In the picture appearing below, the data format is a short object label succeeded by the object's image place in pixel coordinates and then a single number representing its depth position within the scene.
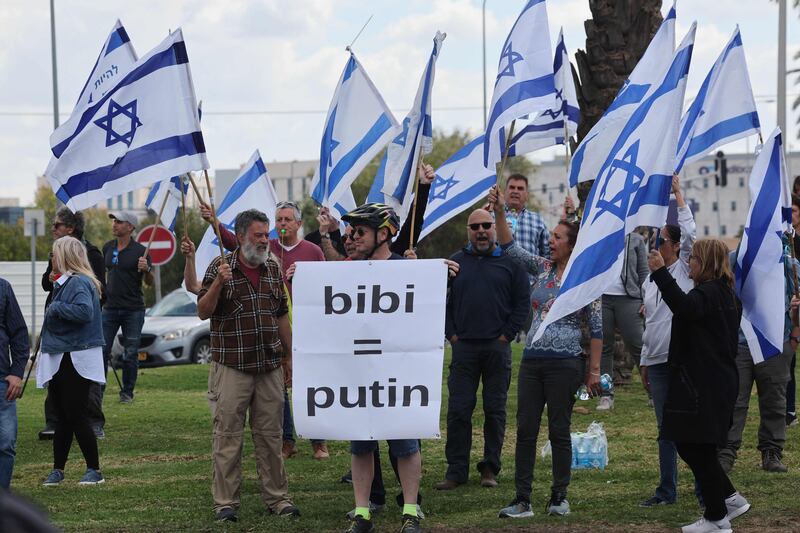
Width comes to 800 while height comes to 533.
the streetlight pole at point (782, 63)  29.62
